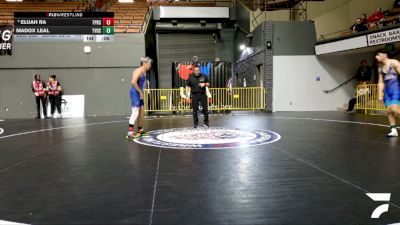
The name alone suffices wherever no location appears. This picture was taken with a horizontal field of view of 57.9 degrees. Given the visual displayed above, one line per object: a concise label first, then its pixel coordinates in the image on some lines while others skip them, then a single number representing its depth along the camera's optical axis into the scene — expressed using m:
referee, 9.91
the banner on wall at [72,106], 16.80
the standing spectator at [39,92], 15.93
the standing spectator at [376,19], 14.14
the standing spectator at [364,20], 14.97
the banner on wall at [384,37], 12.71
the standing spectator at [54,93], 16.09
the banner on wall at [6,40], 16.50
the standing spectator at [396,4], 15.98
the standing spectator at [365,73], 15.98
